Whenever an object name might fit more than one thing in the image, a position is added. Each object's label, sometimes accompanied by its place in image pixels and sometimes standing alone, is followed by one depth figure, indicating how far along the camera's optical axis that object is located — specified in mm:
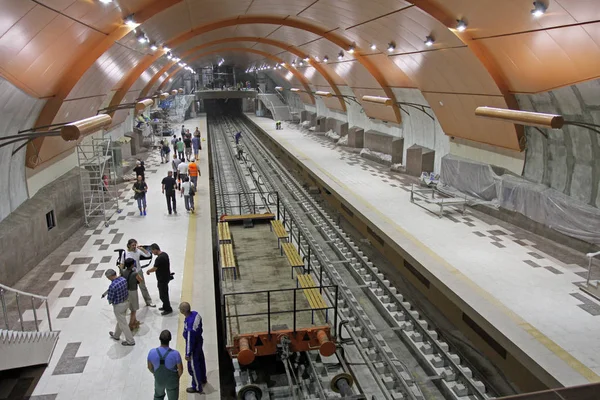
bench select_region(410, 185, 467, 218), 13211
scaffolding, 12688
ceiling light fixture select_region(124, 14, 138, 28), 9922
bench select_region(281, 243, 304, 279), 8877
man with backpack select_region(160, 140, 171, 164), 21797
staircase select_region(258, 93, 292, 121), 43375
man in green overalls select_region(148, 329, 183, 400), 5242
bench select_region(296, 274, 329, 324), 7459
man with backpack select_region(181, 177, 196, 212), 13203
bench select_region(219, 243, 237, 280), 8742
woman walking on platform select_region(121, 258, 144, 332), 7043
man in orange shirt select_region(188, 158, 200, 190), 15258
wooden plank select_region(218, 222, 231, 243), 10062
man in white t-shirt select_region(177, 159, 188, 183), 14991
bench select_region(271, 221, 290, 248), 10320
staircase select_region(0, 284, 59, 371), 5484
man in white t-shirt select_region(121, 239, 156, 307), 7691
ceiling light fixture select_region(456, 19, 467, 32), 9867
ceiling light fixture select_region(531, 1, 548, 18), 7340
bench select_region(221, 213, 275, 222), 11555
